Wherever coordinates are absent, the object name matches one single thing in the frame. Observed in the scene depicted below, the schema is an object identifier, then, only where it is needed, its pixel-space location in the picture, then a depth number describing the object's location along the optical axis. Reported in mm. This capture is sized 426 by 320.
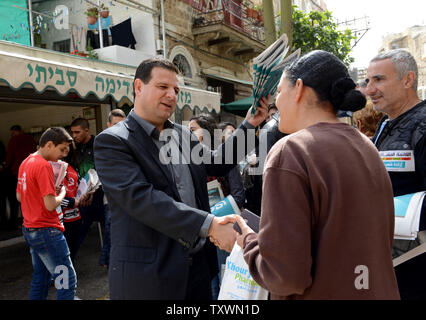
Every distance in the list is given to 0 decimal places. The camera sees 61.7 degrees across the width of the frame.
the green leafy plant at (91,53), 8098
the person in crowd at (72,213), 4469
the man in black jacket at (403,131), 1905
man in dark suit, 1712
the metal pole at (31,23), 6844
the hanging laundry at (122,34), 9750
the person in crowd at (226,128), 4617
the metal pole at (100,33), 8305
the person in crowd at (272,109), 4027
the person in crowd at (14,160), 8023
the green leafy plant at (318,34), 13109
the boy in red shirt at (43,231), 3289
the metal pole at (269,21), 7587
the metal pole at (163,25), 10258
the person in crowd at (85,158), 5137
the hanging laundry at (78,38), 8109
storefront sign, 4242
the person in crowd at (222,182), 3568
